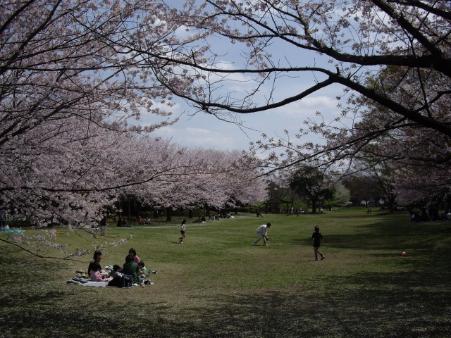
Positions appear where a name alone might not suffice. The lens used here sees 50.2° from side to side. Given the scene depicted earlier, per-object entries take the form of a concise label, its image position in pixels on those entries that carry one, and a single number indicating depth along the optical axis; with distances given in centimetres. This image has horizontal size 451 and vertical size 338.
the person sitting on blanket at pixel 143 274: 1421
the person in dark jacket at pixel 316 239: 2062
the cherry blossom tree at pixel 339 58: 619
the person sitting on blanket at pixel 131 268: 1371
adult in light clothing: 2825
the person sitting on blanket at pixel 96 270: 1361
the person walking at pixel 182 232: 2790
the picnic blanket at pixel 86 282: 1316
